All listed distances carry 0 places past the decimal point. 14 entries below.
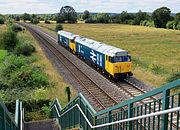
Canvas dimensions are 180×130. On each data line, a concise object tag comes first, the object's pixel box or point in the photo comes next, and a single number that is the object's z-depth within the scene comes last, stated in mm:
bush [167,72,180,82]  25034
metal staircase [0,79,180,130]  4262
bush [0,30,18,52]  51344
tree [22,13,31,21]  190500
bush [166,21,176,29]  111000
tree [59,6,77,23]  149950
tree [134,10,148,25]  137250
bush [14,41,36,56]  44647
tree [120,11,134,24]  146000
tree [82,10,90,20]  180325
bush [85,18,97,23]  153050
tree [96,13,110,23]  150500
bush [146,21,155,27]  123750
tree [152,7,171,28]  115688
